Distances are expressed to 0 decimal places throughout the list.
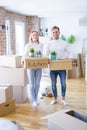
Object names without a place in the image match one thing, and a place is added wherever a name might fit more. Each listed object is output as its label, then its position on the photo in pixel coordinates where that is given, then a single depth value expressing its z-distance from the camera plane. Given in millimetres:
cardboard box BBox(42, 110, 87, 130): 1438
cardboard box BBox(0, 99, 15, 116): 3508
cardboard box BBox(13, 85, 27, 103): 4144
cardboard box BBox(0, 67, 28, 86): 4094
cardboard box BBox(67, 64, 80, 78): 6852
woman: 3754
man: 3727
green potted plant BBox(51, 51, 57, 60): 3623
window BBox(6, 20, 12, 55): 6096
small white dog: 4617
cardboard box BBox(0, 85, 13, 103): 3533
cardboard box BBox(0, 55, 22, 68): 4170
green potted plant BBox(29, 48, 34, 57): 3628
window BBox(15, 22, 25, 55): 6961
